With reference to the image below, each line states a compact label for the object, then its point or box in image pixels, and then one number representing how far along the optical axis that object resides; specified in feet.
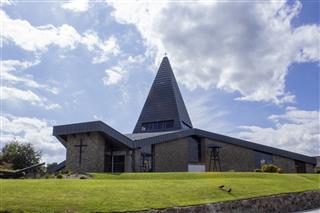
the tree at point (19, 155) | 83.74
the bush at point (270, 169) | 71.56
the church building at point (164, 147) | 67.77
